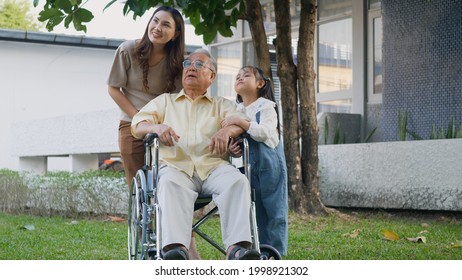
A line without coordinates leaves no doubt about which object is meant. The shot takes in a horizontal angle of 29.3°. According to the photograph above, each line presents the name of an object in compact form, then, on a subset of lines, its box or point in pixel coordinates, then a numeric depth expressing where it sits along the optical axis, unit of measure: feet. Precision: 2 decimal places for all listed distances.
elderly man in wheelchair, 14.12
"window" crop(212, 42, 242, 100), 54.02
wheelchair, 14.35
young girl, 16.11
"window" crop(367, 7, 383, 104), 41.22
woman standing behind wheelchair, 17.06
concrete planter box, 29.09
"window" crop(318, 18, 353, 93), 43.96
